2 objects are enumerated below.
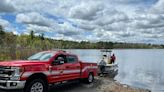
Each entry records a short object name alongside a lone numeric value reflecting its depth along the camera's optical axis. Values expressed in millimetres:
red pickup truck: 4388
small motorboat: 12719
